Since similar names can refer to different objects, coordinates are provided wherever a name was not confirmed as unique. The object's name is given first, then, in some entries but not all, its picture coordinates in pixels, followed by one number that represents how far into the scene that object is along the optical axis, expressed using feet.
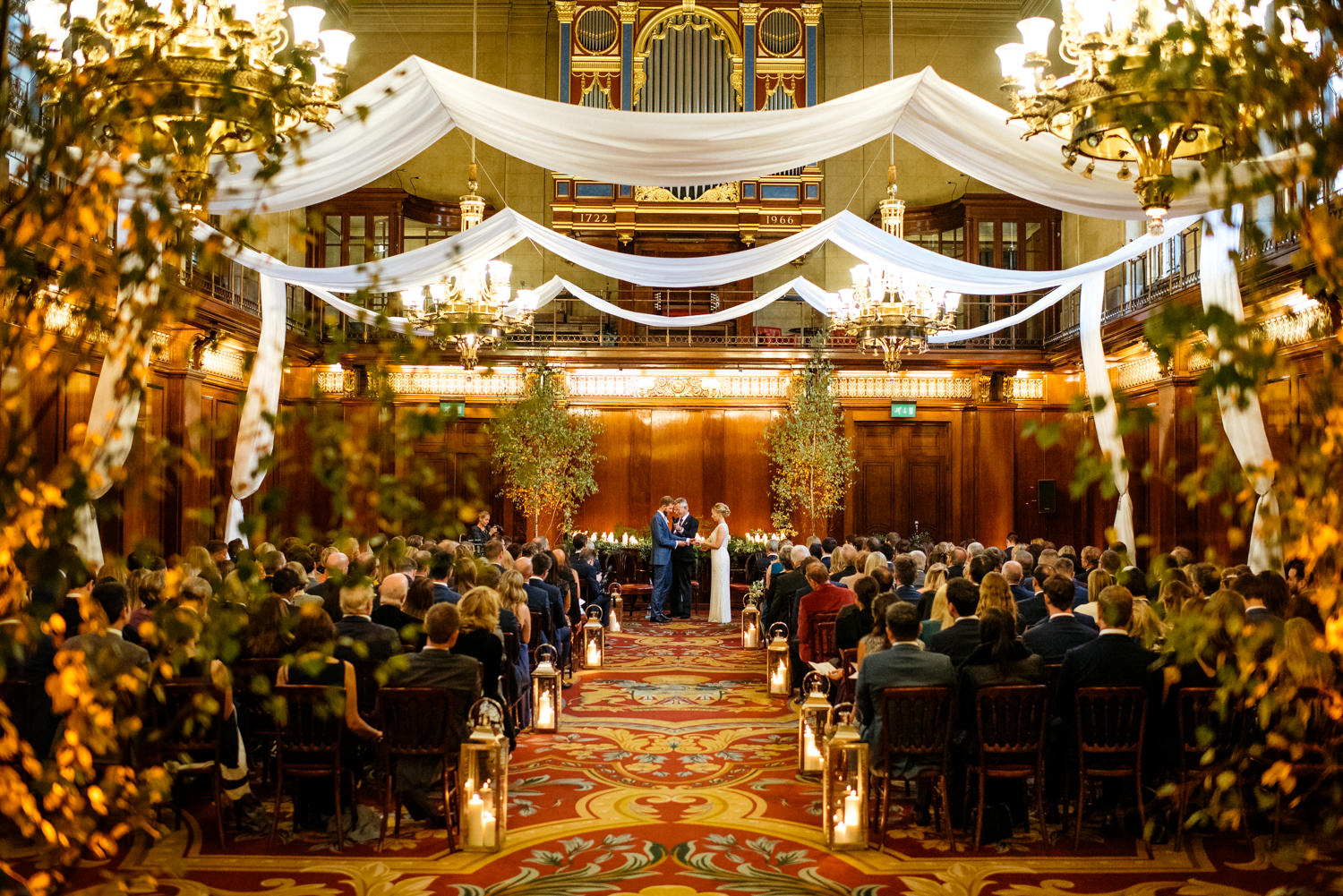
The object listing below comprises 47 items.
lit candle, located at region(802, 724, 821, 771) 20.84
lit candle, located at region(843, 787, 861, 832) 17.13
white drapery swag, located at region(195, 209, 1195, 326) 29.22
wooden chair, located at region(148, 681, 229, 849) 15.72
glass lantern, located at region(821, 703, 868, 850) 17.07
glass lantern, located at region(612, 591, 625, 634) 41.15
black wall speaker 55.47
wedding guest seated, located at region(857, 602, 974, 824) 17.08
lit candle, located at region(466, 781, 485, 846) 16.83
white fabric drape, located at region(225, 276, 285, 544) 35.45
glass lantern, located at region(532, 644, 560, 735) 24.93
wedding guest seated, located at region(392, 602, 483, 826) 17.08
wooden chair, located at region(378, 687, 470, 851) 16.71
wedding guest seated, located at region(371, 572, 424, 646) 20.16
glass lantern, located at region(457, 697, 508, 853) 16.85
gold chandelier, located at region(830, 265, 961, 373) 33.37
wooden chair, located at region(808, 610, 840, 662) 25.44
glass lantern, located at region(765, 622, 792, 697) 29.07
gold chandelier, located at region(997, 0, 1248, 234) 16.37
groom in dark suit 44.27
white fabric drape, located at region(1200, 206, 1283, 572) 27.43
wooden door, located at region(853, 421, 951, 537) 57.06
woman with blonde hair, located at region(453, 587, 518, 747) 19.12
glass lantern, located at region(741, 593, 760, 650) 37.47
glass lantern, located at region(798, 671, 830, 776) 20.10
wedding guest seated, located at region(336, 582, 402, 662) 17.12
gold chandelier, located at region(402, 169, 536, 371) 32.04
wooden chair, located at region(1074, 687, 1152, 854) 16.75
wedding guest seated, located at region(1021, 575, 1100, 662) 18.69
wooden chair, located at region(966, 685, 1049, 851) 16.65
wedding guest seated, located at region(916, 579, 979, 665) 18.74
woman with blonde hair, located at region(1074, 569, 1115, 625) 21.08
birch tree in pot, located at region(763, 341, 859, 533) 51.88
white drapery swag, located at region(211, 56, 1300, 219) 20.86
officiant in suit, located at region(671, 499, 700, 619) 45.47
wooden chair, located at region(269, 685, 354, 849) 16.67
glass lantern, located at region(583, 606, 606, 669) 33.78
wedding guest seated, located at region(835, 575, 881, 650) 22.95
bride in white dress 43.06
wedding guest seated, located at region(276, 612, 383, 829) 15.54
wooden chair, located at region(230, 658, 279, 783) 17.35
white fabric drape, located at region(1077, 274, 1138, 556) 36.76
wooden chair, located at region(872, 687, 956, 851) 16.97
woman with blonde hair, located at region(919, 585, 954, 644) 20.78
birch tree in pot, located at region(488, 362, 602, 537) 50.49
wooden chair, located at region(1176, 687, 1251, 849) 16.56
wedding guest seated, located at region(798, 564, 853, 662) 25.64
